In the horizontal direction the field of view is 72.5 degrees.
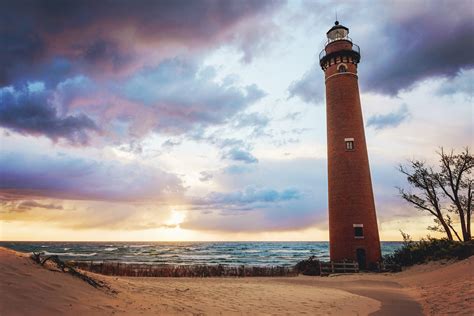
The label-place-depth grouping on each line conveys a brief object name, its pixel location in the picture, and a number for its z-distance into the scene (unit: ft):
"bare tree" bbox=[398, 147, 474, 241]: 94.22
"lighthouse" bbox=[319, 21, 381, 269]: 87.51
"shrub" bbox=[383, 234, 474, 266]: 75.41
